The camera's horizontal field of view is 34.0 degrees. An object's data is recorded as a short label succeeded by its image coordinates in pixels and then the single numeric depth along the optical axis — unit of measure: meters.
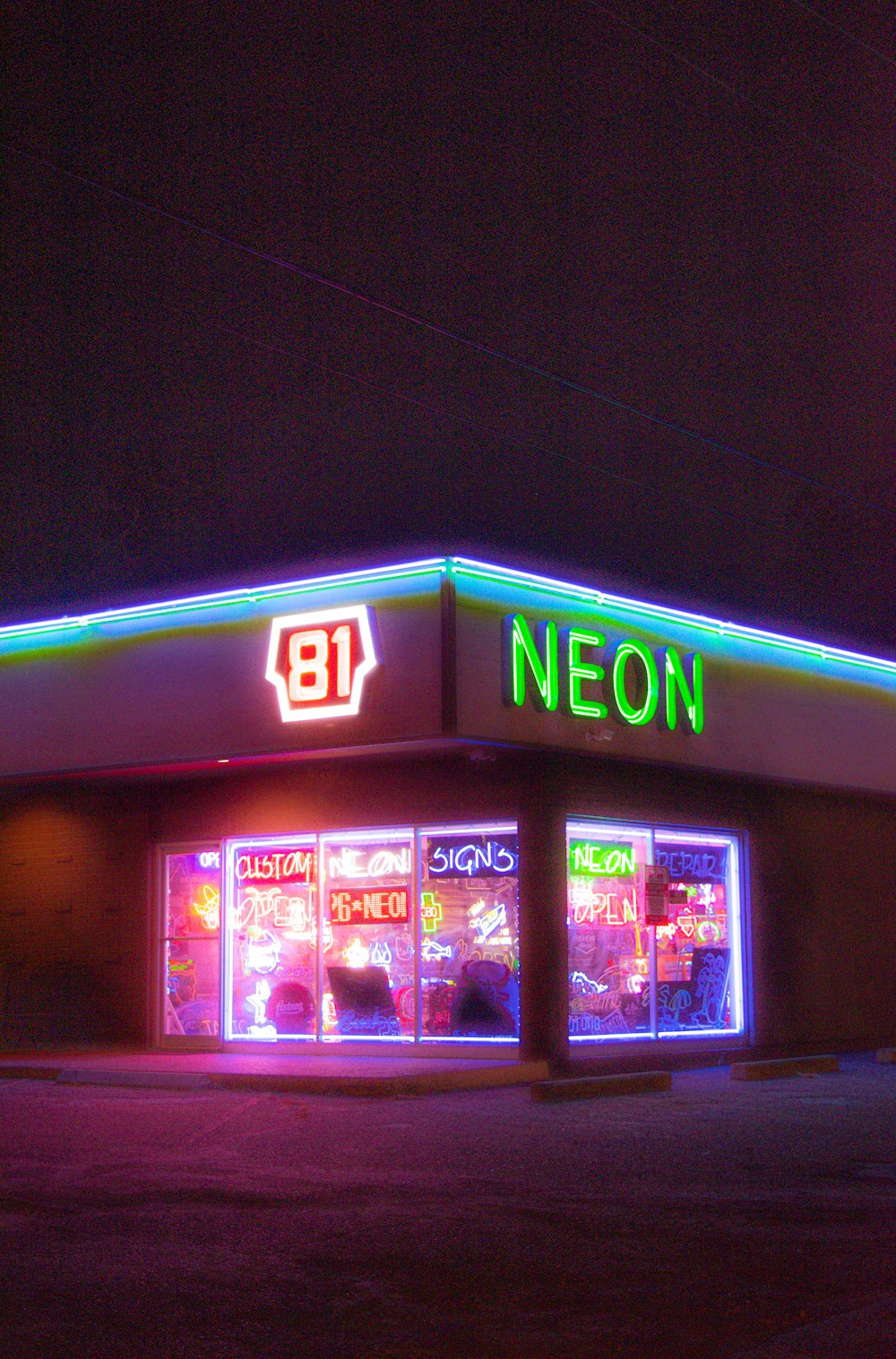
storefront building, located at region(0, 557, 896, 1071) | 18.17
